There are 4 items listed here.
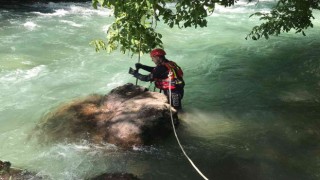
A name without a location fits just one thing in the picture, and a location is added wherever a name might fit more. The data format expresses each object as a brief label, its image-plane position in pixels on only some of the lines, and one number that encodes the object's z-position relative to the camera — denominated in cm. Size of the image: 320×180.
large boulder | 625
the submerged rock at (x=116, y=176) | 459
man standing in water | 715
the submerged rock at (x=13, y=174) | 466
